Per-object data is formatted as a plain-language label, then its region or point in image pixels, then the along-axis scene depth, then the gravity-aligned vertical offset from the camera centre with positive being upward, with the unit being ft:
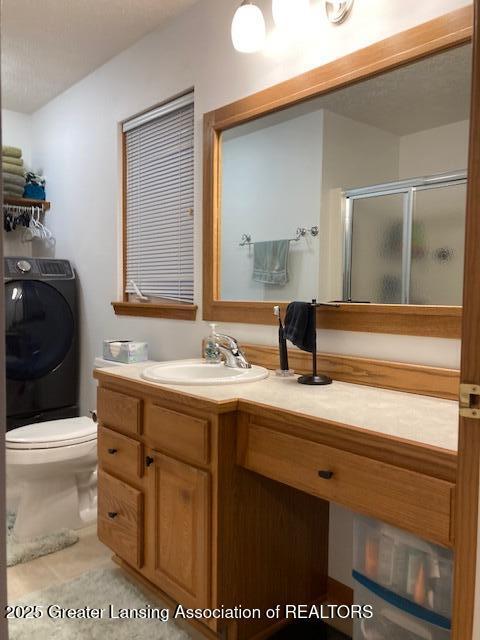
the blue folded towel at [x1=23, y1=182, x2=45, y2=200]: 11.10 +2.30
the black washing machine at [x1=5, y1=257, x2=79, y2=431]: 9.64 -0.98
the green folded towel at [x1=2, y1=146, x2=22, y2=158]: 10.33 +2.98
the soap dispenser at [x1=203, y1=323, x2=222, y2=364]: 6.59 -0.76
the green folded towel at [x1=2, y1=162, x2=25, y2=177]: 10.39 +2.63
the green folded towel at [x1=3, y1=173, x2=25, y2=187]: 10.41 +2.42
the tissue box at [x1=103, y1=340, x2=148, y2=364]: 8.06 -0.95
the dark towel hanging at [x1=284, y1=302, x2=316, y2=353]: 5.51 -0.35
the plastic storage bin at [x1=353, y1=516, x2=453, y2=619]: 3.82 -2.21
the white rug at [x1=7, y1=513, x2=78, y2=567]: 6.77 -3.63
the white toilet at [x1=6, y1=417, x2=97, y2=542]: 7.07 -2.77
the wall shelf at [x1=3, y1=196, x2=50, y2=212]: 10.67 +2.02
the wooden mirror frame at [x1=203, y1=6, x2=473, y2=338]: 4.67 +2.27
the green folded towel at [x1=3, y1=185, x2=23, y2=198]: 10.51 +2.20
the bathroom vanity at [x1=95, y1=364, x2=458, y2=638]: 3.58 -1.59
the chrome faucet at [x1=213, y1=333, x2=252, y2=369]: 6.35 -0.75
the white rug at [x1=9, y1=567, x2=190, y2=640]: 5.31 -3.67
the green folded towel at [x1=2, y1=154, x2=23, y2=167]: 10.35 +2.80
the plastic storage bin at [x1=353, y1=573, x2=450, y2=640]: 3.91 -2.70
